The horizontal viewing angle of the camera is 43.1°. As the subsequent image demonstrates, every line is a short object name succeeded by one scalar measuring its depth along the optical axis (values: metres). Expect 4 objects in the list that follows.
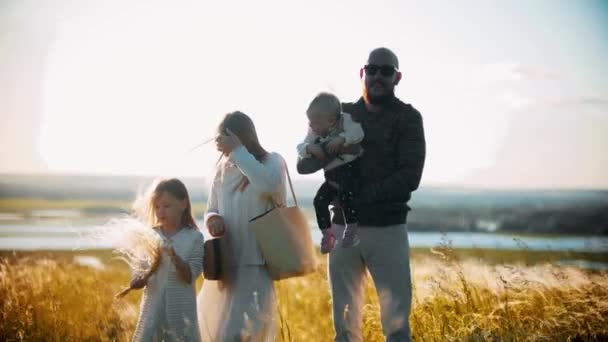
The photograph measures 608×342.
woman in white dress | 5.27
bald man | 4.90
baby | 4.95
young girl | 5.08
